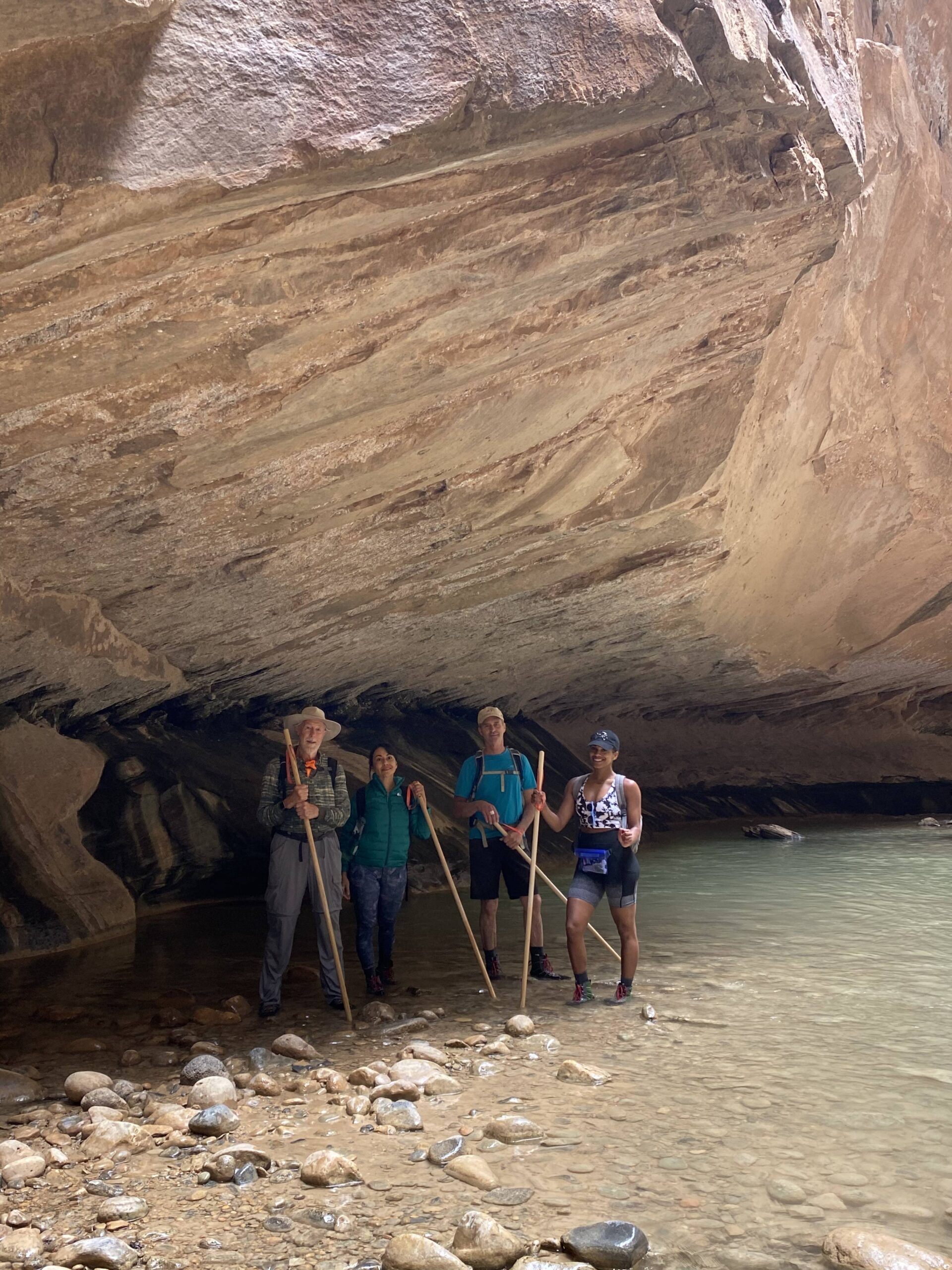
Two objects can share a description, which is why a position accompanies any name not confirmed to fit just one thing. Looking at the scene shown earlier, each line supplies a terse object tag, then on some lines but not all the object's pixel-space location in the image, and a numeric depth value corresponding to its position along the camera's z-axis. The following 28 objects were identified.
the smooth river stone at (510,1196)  3.07
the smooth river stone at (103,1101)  4.05
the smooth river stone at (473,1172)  3.19
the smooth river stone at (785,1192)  3.05
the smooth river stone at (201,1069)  4.33
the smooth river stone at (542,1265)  2.64
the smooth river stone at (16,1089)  4.15
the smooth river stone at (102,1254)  2.70
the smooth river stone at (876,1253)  2.59
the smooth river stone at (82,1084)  4.16
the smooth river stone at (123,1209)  3.01
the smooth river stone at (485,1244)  2.71
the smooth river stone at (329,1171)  3.23
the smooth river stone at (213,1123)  3.73
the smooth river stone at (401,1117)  3.75
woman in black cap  5.48
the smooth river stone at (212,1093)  4.01
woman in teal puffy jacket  6.12
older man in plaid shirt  5.54
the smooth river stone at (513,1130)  3.56
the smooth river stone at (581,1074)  4.20
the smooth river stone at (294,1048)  4.65
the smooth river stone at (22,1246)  2.78
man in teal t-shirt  6.17
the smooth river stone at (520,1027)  4.95
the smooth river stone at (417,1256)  2.64
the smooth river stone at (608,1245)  2.66
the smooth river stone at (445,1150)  3.41
